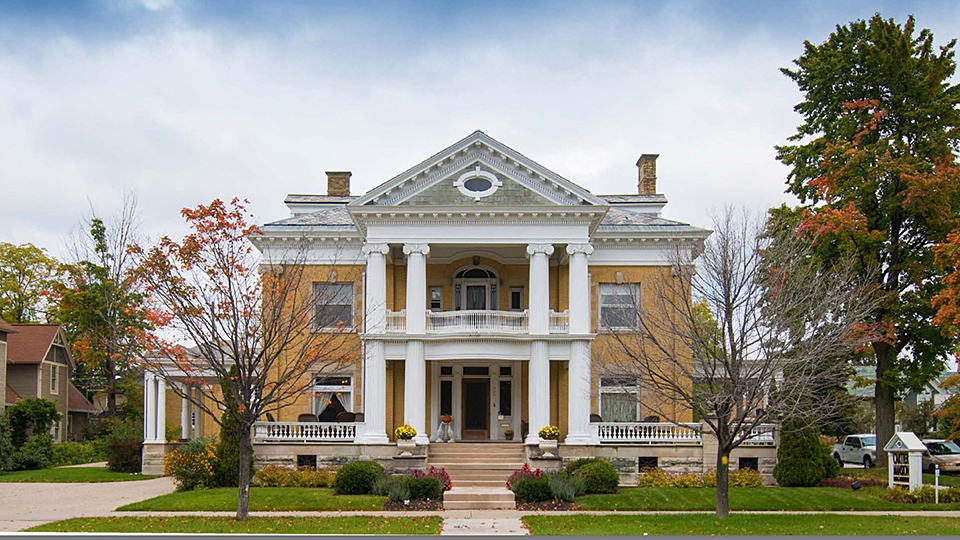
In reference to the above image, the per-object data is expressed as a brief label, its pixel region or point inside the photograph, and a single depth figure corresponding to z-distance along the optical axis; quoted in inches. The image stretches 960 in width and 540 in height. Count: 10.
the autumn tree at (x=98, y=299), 1683.1
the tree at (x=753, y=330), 800.3
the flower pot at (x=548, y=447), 1155.3
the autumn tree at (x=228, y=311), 800.9
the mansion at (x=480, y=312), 1194.6
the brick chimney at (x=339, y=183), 1626.5
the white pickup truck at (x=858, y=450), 1533.0
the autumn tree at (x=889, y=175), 1182.3
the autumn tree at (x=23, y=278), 2373.3
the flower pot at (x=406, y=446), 1166.3
